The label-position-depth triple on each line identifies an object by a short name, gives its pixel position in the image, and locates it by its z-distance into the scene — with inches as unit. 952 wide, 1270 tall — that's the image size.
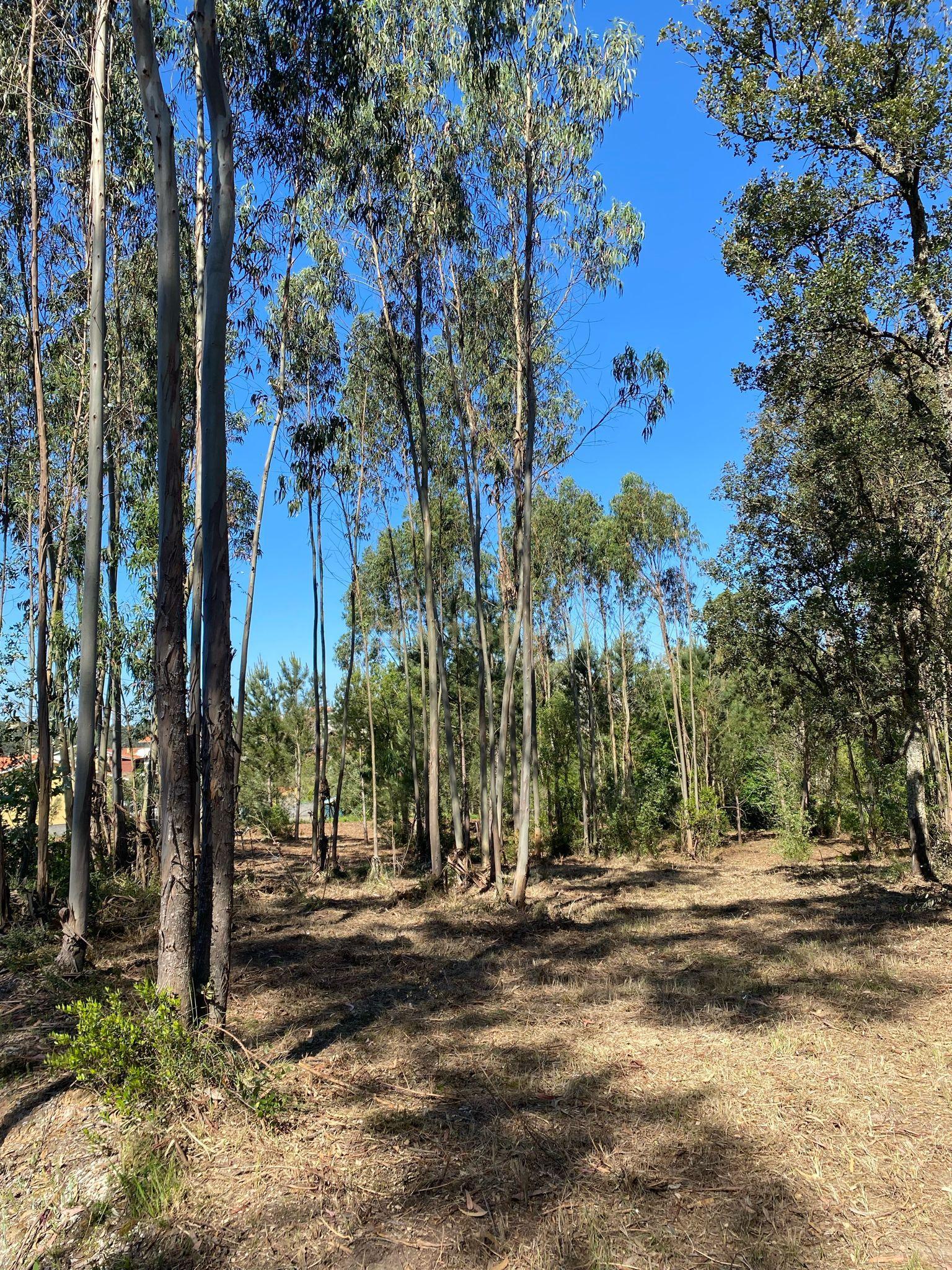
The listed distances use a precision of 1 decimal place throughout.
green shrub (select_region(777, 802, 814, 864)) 525.7
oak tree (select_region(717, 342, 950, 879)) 312.5
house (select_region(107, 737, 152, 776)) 641.3
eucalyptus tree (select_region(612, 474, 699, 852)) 694.5
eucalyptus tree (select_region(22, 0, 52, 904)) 259.8
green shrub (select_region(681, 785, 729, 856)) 661.3
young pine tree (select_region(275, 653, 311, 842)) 805.2
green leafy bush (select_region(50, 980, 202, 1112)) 134.8
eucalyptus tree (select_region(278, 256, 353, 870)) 452.4
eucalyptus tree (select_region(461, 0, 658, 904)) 337.7
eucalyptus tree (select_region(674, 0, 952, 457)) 252.2
